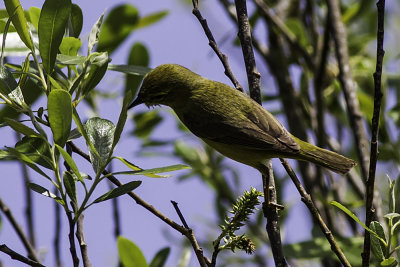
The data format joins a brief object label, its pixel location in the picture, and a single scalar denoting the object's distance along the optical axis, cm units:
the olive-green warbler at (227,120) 773
